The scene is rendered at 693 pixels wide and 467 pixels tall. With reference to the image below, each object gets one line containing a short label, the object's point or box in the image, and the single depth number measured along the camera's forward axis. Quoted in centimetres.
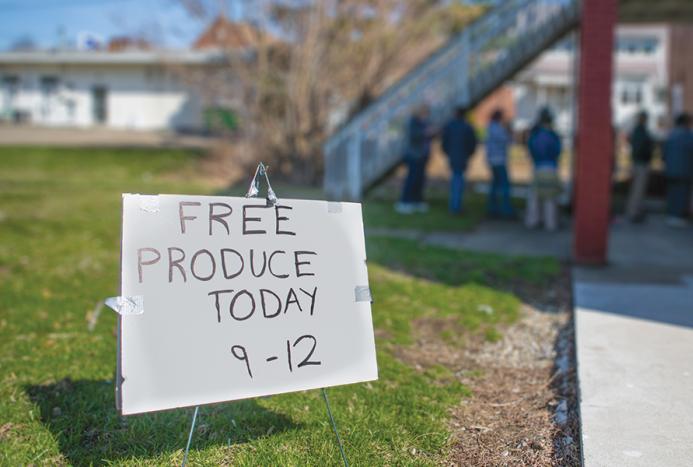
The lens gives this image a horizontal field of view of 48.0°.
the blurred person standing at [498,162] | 1266
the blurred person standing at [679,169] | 1210
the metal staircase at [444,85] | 1395
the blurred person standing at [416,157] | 1384
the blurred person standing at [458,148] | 1320
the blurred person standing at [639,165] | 1275
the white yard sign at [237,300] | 329
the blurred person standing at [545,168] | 1129
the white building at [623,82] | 4178
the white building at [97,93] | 3888
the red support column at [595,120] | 841
